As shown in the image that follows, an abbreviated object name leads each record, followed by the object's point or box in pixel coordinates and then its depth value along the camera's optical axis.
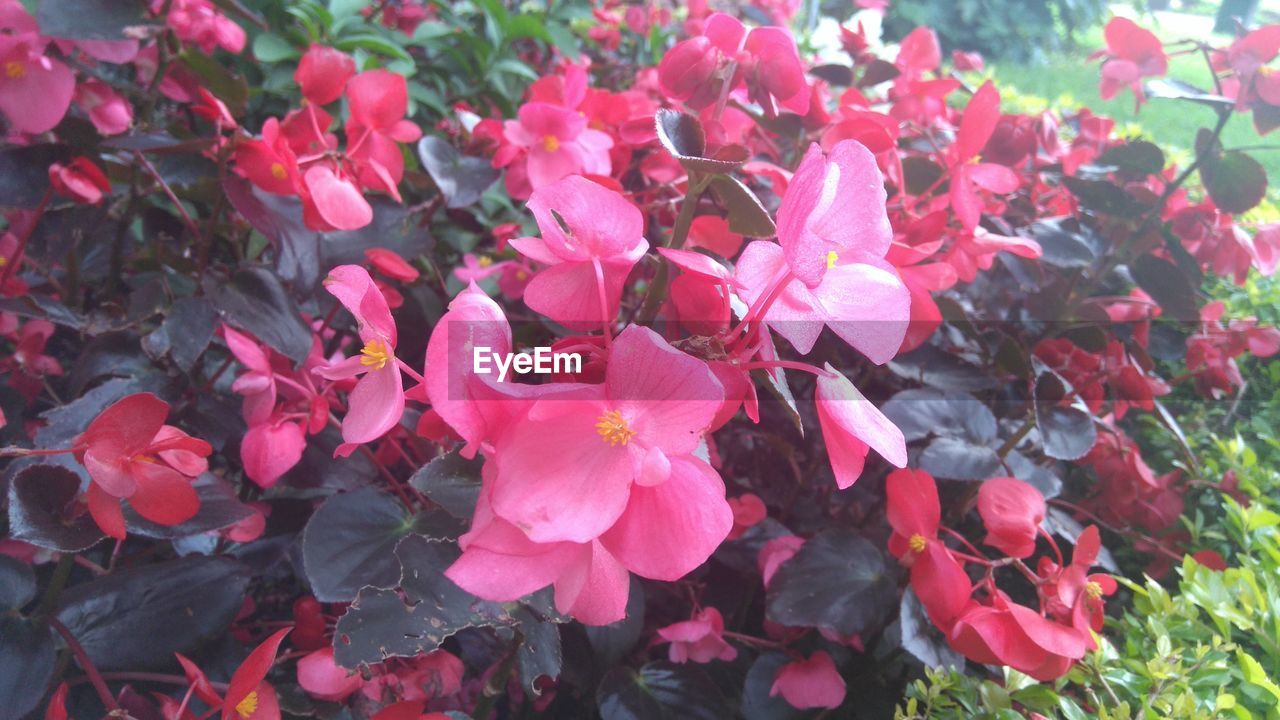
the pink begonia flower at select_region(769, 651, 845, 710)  0.63
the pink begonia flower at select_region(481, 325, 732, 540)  0.29
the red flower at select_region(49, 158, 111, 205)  0.64
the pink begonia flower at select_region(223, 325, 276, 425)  0.54
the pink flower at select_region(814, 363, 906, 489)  0.34
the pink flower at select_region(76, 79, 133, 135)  0.72
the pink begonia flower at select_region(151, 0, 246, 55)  0.81
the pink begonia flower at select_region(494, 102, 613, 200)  0.66
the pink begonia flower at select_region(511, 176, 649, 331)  0.34
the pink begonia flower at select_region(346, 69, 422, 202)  0.62
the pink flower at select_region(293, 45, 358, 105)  0.63
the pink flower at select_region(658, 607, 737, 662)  0.64
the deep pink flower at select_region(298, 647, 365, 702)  0.50
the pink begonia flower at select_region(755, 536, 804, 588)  0.65
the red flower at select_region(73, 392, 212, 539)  0.43
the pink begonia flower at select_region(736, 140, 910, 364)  0.34
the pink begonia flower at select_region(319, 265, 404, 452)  0.34
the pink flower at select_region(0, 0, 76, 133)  0.64
